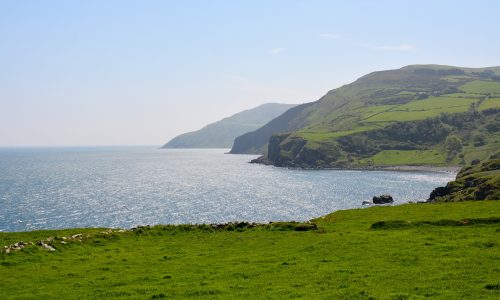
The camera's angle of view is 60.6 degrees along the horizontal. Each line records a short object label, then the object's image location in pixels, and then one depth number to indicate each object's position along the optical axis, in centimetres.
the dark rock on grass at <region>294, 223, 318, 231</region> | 4769
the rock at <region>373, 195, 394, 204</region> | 15868
